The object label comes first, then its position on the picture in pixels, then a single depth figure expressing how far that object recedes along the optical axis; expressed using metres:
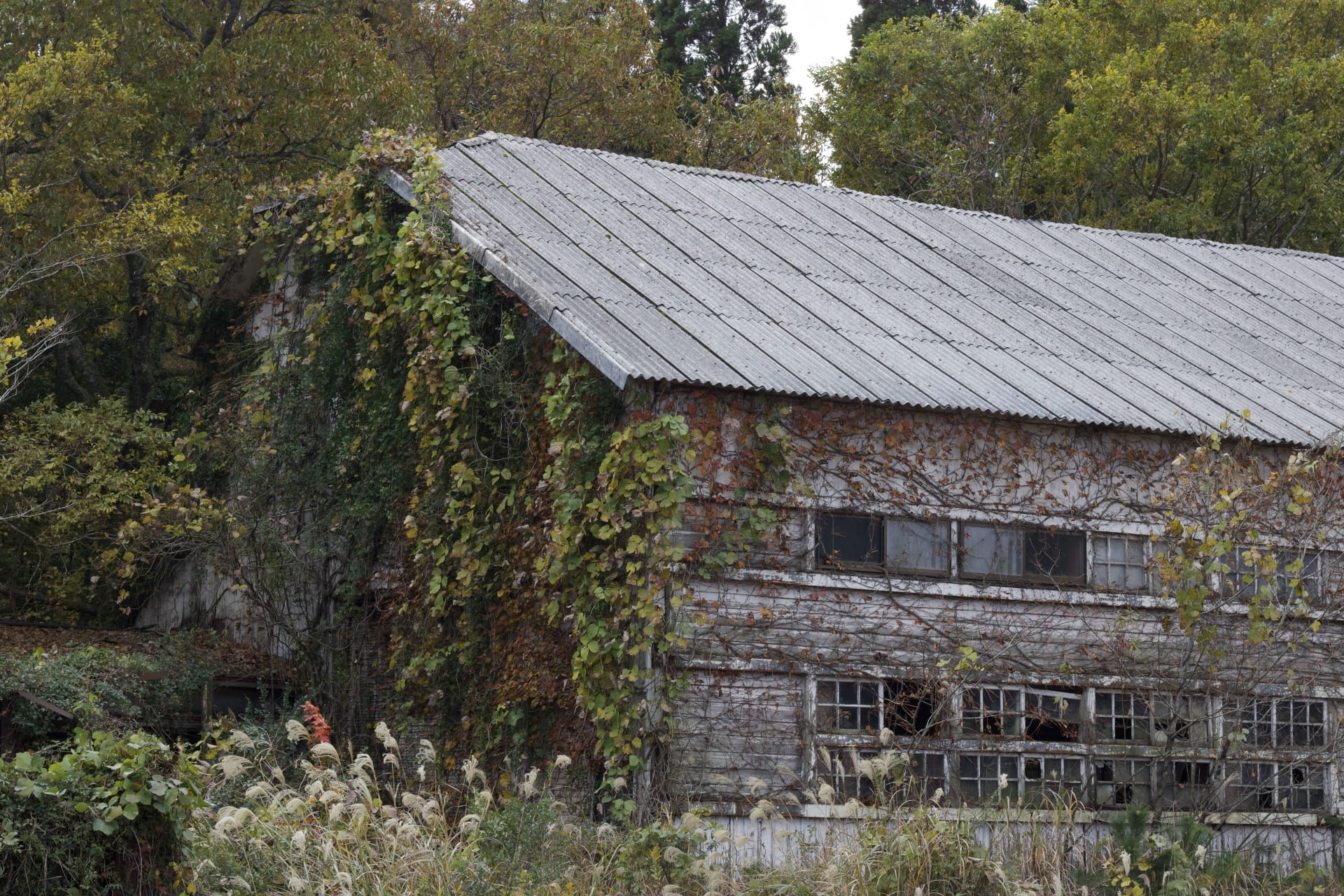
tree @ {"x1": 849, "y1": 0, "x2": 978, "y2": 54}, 39.50
